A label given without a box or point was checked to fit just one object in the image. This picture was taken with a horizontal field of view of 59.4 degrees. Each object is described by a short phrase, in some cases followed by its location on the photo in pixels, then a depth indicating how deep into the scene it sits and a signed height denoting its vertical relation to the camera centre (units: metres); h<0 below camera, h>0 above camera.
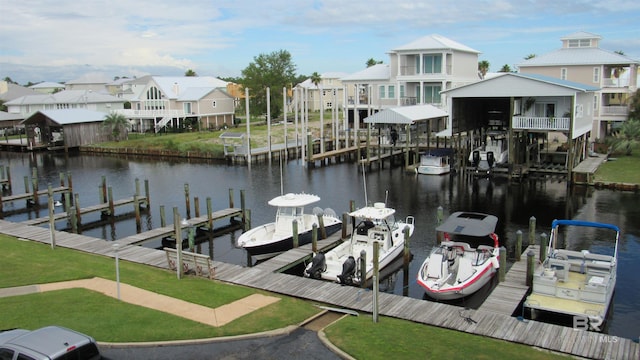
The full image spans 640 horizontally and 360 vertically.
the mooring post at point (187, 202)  36.81 -5.72
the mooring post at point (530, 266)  21.35 -6.19
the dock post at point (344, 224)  29.41 -5.97
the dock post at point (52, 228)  26.08 -5.07
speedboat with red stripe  22.27 -6.63
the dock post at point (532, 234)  27.08 -6.24
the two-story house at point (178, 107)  87.56 +1.28
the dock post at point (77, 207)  34.72 -5.49
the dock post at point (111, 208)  37.26 -6.00
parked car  12.29 -5.05
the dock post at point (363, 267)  22.88 -6.40
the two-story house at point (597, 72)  59.41 +3.37
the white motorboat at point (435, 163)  50.91 -5.16
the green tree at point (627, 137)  52.19 -3.35
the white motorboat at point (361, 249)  23.53 -6.45
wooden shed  77.56 -1.43
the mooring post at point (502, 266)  22.01 -6.33
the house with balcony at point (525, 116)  45.31 -1.04
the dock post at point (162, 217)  32.66 -5.87
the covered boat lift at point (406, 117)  53.94 -0.88
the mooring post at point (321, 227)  29.22 -6.04
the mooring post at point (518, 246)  24.67 -6.20
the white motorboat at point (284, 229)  27.70 -6.14
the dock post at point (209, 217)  32.97 -6.04
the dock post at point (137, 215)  35.09 -6.17
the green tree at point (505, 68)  111.11 +7.29
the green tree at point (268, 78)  99.38 +6.24
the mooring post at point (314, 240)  26.50 -6.10
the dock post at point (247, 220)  33.84 -6.45
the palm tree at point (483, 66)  99.38 +6.95
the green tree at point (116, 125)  80.69 -1.12
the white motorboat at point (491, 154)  49.56 -4.37
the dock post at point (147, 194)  39.47 -5.51
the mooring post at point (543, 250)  23.73 -6.17
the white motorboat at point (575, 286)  19.42 -6.77
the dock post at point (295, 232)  27.31 -5.86
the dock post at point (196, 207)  34.59 -5.70
